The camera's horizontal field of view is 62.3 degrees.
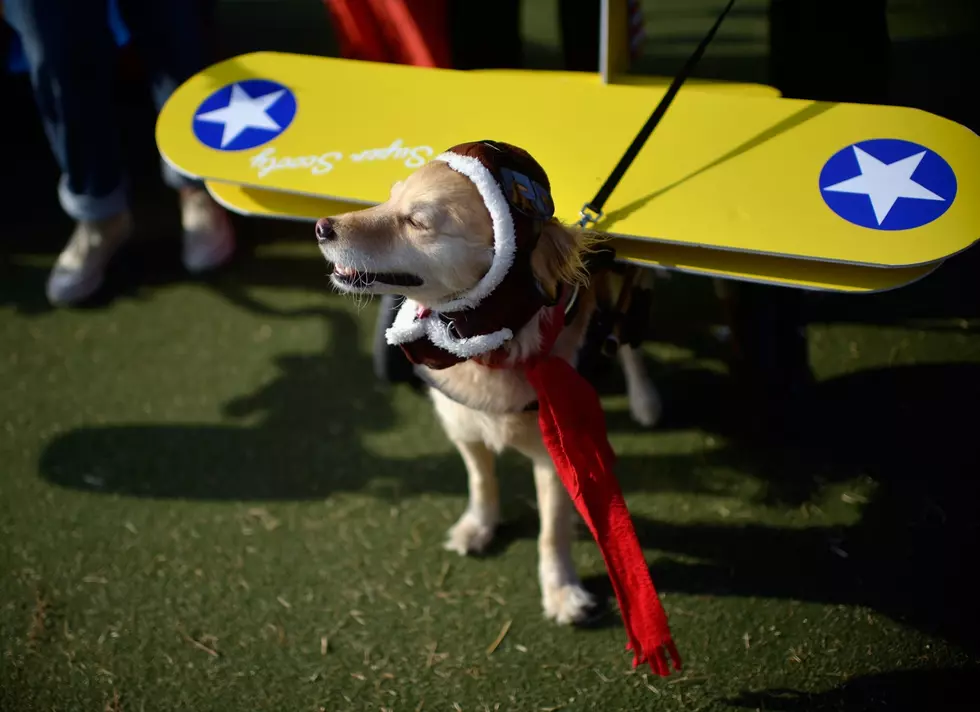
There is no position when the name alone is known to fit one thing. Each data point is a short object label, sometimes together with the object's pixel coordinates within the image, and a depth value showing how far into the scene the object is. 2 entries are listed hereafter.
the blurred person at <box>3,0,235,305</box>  2.56
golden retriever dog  1.32
